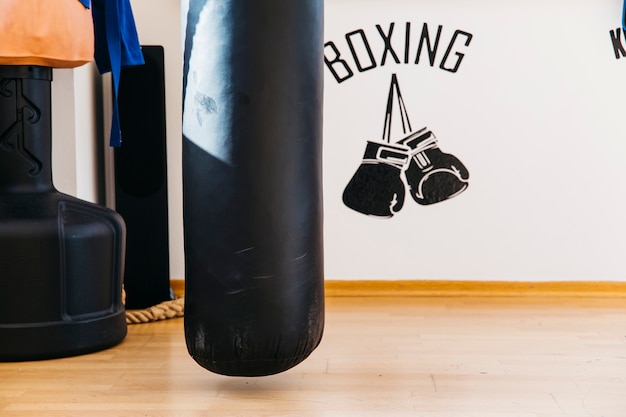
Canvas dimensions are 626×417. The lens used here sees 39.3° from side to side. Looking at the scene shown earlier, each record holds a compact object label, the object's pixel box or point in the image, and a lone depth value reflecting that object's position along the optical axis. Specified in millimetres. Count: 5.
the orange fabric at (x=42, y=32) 2174
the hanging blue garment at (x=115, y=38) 2625
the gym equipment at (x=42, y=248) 2334
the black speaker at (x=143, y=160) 3053
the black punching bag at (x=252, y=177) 1714
